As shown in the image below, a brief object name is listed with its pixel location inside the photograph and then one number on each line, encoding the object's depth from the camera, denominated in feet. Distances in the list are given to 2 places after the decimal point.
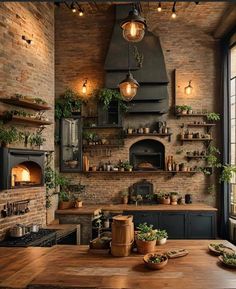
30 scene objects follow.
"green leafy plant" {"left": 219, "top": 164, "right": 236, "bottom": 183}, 22.79
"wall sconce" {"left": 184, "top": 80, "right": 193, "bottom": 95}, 25.22
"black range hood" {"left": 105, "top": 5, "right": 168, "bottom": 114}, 24.43
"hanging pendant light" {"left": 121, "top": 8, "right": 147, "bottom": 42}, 11.31
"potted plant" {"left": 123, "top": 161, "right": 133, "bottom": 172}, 25.13
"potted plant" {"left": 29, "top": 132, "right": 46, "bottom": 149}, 19.17
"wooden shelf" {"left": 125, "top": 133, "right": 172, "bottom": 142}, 25.15
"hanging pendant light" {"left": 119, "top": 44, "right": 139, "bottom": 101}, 13.61
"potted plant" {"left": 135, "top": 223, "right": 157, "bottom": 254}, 10.13
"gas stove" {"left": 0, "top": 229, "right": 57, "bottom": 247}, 14.74
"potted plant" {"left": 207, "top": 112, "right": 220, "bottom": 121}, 24.79
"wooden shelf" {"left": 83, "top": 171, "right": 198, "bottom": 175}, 25.46
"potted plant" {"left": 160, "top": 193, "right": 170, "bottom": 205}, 24.50
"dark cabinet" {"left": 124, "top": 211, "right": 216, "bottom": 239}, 22.12
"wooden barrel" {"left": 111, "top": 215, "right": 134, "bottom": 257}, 9.81
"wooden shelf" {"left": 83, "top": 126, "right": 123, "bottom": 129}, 25.54
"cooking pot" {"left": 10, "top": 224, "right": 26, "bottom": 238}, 15.80
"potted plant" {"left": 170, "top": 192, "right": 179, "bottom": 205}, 24.50
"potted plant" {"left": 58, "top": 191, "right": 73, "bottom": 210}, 23.71
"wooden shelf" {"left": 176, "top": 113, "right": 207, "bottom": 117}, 25.36
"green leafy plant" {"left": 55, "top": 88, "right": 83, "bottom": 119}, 25.39
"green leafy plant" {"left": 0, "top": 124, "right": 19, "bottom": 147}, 15.91
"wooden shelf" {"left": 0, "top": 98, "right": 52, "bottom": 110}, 16.48
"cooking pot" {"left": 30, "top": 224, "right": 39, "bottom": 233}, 17.52
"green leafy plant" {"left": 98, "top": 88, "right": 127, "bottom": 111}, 24.71
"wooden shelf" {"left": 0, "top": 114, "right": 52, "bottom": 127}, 16.68
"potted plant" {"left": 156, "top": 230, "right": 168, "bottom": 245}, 11.26
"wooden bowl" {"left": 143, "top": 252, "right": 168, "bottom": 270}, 8.79
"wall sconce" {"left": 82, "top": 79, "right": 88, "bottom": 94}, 25.66
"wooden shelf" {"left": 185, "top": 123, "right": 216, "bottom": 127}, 25.01
